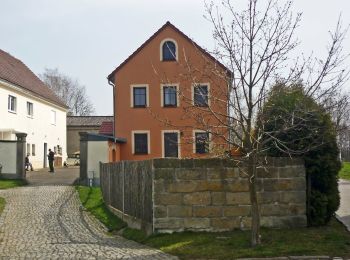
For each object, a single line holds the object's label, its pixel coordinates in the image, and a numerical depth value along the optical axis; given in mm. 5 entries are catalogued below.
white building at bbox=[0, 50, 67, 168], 37094
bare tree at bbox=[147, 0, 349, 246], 10078
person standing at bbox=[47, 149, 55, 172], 36688
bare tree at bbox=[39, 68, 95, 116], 88062
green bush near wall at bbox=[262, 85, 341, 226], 11594
